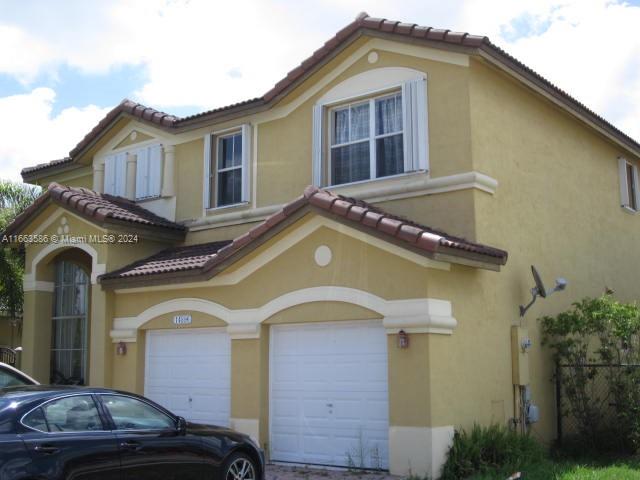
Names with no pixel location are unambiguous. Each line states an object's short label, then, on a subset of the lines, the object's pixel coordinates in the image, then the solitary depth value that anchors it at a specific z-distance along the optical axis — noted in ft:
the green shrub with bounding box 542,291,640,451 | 41.56
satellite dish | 40.91
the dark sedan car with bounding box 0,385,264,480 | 23.21
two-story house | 36.42
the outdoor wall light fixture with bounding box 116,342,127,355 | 46.43
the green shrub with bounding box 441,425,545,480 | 34.42
